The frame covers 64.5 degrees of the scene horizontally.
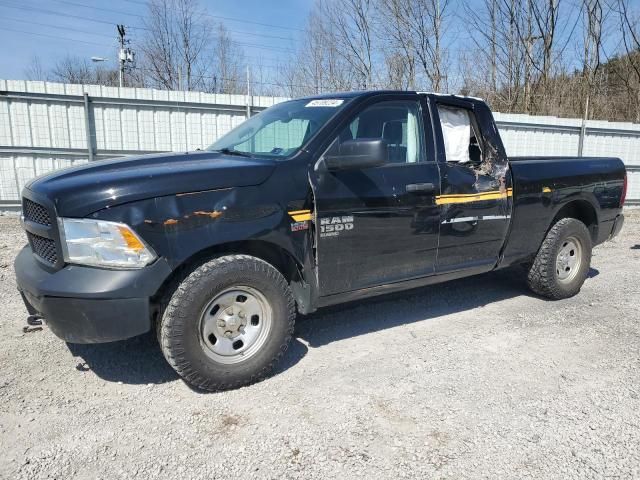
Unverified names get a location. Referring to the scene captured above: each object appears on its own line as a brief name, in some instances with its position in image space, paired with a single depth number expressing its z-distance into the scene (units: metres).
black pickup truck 2.88
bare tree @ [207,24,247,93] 22.89
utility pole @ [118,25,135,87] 26.85
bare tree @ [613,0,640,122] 18.92
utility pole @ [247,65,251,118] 10.80
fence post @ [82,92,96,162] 9.73
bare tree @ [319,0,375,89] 20.88
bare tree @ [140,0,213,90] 25.73
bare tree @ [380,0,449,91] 19.69
